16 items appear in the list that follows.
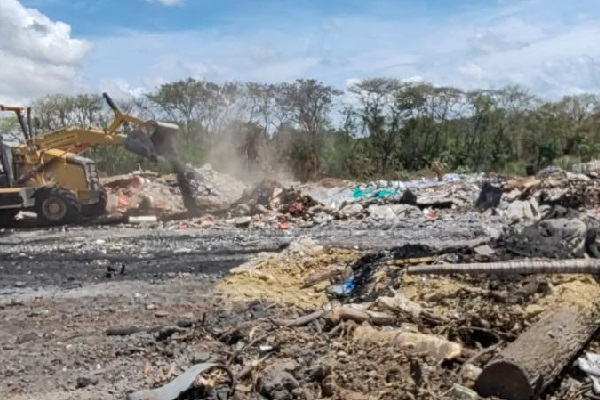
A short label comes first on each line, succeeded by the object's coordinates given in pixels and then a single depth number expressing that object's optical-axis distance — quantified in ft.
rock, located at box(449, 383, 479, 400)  16.02
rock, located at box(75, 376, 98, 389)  19.34
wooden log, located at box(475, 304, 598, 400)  16.08
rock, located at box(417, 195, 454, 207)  63.10
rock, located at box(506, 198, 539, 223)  55.79
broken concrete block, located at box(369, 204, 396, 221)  58.44
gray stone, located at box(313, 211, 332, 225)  57.11
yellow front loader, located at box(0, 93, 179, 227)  58.75
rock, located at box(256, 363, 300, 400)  16.85
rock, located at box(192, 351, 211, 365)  20.01
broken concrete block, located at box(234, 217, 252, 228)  56.15
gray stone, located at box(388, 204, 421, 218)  60.03
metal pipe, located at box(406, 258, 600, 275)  21.58
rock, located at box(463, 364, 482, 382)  16.84
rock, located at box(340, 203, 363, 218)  59.50
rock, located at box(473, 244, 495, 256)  28.97
